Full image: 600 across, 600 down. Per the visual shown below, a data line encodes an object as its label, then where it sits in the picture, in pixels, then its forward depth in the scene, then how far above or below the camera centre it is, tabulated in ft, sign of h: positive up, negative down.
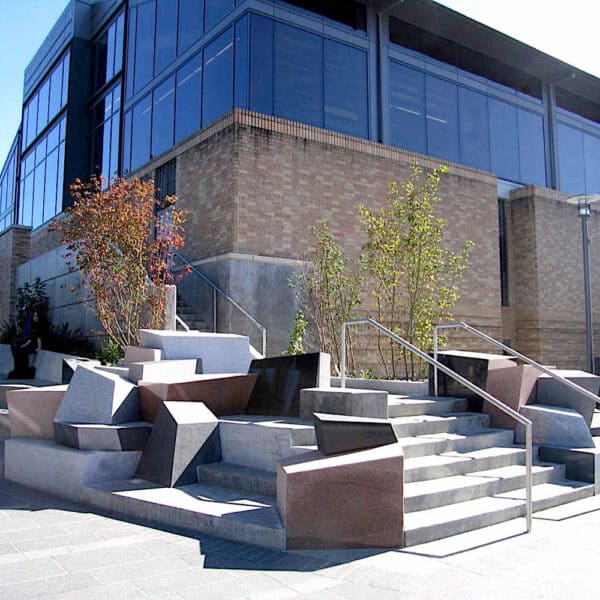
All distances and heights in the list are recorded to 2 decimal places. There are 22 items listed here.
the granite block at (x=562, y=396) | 25.62 -1.75
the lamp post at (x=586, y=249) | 45.55 +7.89
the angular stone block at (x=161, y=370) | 24.18 -0.59
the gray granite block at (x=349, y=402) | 20.08 -1.55
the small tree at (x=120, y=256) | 35.14 +5.73
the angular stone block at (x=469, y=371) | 26.78 -0.70
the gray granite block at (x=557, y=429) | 23.31 -2.85
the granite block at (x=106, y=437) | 20.70 -2.74
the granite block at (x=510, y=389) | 25.26 -1.42
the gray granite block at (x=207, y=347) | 27.09 +0.38
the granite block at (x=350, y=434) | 16.35 -2.11
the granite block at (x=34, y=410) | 23.70 -2.10
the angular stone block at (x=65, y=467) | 19.80 -3.71
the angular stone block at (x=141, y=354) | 26.56 +0.08
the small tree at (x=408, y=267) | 38.88 +5.65
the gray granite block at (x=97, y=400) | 22.11 -1.60
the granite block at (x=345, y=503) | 14.89 -3.62
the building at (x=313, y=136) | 44.29 +20.60
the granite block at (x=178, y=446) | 19.38 -2.92
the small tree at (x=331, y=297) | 38.96 +3.77
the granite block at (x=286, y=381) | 23.12 -0.98
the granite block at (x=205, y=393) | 22.07 -1.36
